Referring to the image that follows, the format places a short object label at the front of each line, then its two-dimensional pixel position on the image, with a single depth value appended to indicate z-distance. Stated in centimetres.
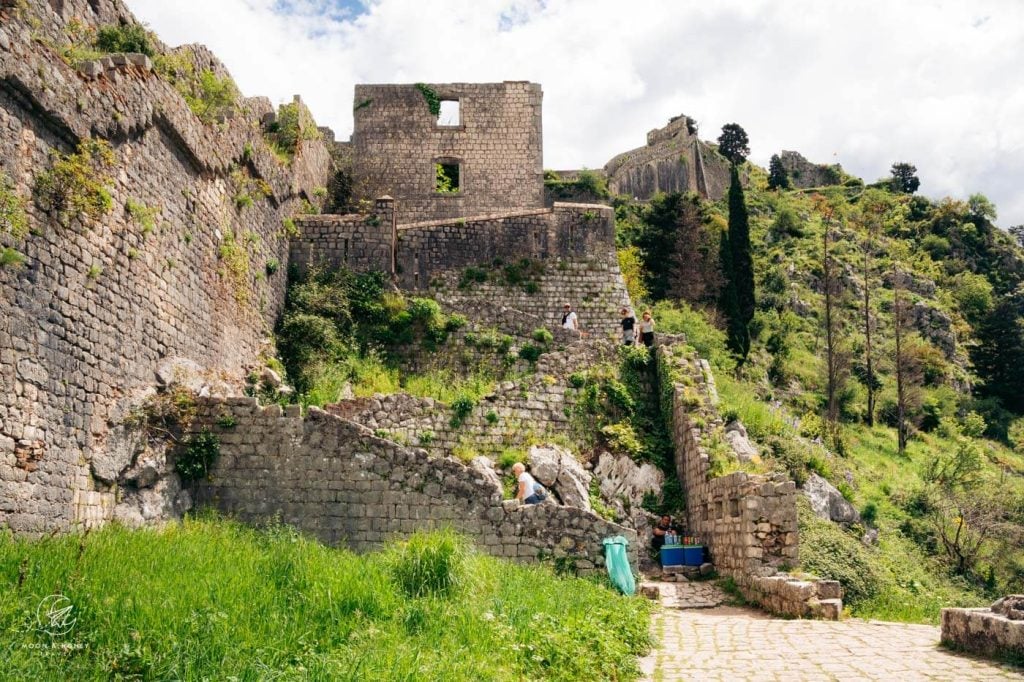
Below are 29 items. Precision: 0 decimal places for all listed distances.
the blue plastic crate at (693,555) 1416
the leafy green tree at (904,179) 7832
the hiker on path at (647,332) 1897
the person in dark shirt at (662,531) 1472
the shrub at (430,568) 836
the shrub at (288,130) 1994
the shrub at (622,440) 1641
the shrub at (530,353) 1834
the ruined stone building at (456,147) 2622
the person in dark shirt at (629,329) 1939
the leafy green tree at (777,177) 7394
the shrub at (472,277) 2077
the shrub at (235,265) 1511
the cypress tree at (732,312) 3047
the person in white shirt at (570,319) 2008
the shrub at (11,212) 869
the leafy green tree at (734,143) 6856
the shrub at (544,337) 1852
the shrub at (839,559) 1251
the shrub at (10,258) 865
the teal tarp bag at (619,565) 1152
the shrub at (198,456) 1225
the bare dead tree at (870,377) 3428
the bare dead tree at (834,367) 3117
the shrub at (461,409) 1602
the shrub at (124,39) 1250
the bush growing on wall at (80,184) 959
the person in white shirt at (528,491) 1317
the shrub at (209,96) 1449
